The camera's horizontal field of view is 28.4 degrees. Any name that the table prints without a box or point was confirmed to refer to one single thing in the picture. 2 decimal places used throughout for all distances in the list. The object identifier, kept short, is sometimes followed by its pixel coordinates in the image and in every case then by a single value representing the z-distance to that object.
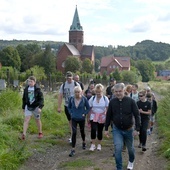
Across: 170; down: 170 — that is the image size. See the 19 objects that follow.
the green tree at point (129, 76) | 72.09
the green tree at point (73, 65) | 72.94
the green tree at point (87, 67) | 78.31
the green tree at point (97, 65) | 133.68
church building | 101.00
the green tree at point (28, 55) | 78.00
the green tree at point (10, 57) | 77.18
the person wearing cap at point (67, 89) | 9.61
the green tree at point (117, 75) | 69.19
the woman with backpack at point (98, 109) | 8.61
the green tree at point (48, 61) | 74.38
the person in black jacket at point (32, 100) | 9.43
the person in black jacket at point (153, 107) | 11.02
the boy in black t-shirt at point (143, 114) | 9.00
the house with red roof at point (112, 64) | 115.89
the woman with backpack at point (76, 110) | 8.40
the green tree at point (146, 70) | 112.44
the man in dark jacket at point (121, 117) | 6.64
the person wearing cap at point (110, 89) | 12.88
